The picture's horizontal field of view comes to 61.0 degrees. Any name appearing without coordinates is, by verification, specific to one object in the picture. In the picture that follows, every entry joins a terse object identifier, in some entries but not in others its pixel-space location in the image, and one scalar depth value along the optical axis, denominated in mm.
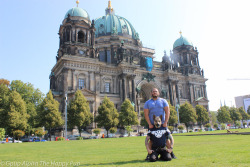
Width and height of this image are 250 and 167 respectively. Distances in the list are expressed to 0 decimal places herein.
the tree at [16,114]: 34156
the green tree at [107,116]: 40094
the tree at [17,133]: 33469
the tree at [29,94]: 49653
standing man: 7961
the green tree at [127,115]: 43656
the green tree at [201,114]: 59622
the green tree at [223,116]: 68625
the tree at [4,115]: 34453
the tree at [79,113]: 37281
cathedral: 48031
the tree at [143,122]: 47025
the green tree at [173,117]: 49512
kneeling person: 7344
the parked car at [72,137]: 39053
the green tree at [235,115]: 73875
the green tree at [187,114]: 53466
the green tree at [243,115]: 81319
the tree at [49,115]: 35906
